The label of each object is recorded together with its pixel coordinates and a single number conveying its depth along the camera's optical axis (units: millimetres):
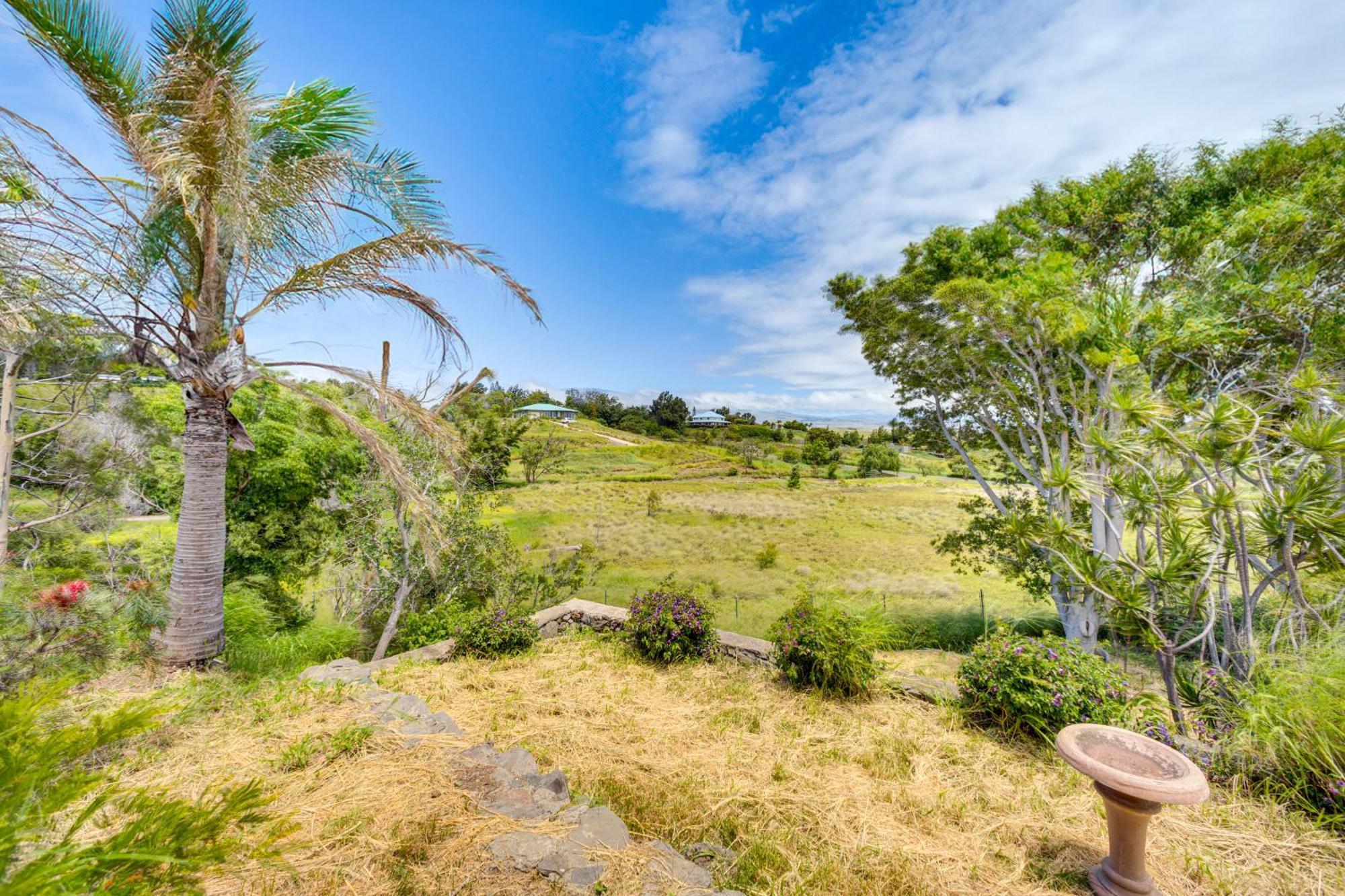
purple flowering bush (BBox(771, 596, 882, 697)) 4477
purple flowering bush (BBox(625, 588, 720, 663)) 5324
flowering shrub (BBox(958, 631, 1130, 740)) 3643
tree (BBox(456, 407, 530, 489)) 8273
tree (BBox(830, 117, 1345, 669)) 3652
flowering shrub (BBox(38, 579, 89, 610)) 3896
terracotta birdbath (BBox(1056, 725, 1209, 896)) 2172
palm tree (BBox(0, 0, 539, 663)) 3686
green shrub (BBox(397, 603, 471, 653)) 6312
